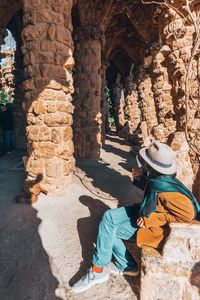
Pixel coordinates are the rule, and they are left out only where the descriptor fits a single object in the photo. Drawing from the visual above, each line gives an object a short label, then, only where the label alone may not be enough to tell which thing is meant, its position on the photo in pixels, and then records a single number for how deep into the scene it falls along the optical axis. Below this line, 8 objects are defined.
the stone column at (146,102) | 13.10
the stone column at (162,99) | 6.09
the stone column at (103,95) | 10.98
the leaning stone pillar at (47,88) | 4.20
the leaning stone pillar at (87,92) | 7.61
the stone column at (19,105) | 8.94
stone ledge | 2.05
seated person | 2.20
